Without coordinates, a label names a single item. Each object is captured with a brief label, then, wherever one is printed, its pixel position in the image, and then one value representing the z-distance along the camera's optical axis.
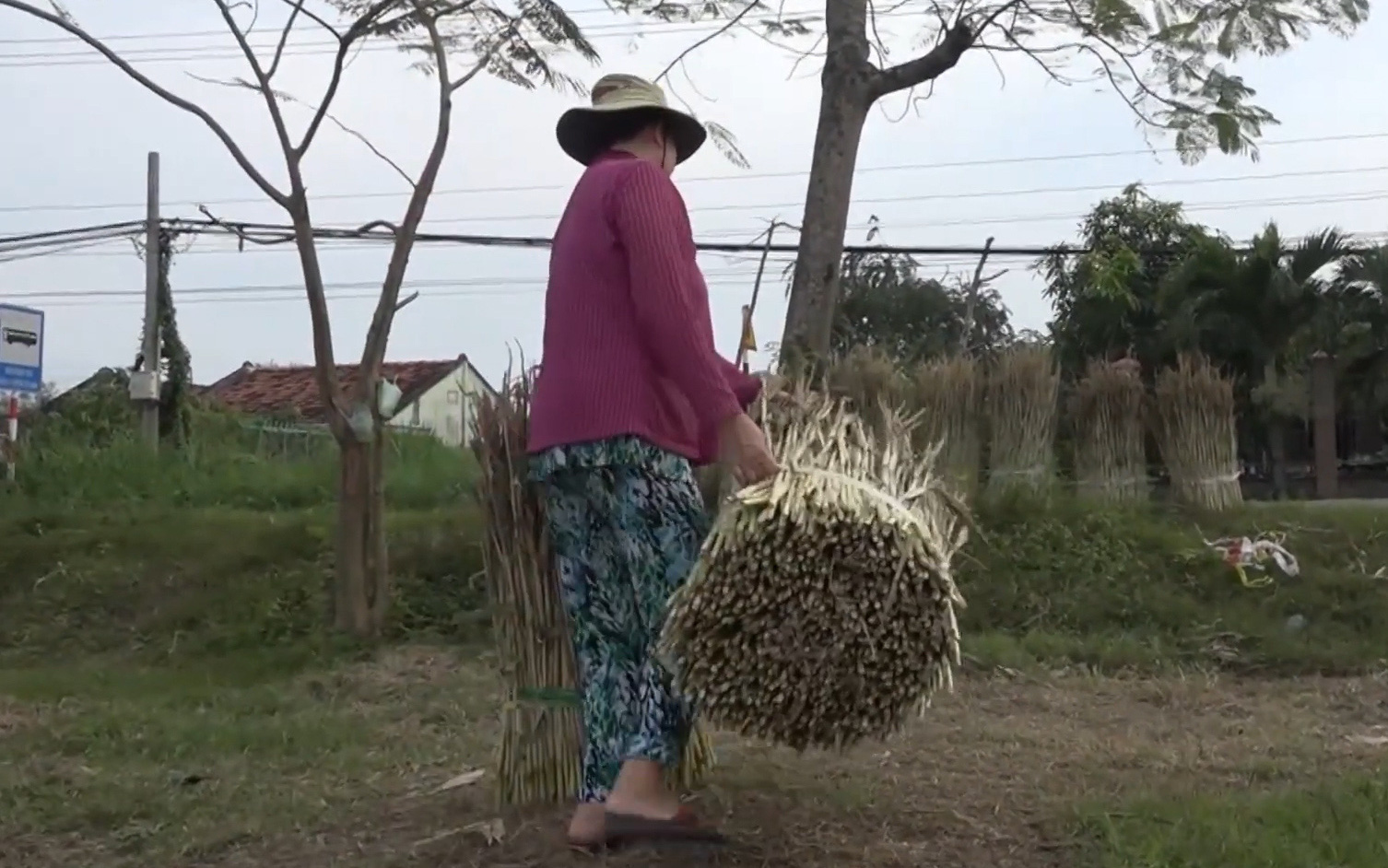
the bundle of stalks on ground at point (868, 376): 6.61
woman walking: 2.93
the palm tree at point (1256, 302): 15.55
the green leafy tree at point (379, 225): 6.67
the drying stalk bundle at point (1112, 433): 8.53
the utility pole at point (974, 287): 16.02
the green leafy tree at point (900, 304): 21.89
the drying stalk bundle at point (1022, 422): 8.40
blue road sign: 11.69
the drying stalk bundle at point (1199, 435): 8.44
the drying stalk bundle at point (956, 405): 8.10
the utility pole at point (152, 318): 16.47
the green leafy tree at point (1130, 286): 17.67
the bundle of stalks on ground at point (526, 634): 3.46
